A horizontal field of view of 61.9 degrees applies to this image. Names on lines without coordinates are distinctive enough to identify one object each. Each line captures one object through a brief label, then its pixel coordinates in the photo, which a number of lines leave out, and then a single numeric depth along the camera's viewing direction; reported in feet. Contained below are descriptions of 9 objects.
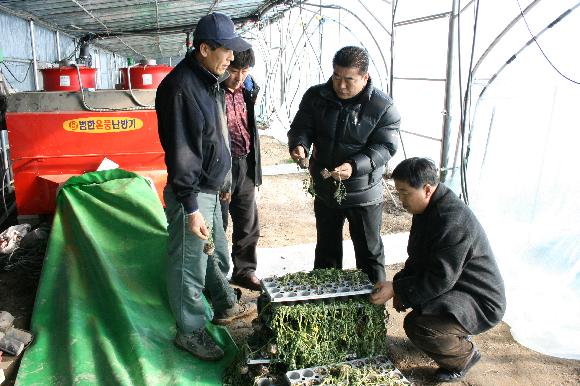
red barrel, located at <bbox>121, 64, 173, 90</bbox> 15.64
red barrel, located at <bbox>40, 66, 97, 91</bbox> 15.17
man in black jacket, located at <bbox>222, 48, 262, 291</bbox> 11.66
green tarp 8.93
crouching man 8.31
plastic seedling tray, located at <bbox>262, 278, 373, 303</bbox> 8.54
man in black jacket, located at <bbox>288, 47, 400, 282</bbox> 9.90
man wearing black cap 7.99
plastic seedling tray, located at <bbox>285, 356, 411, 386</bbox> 8.23
